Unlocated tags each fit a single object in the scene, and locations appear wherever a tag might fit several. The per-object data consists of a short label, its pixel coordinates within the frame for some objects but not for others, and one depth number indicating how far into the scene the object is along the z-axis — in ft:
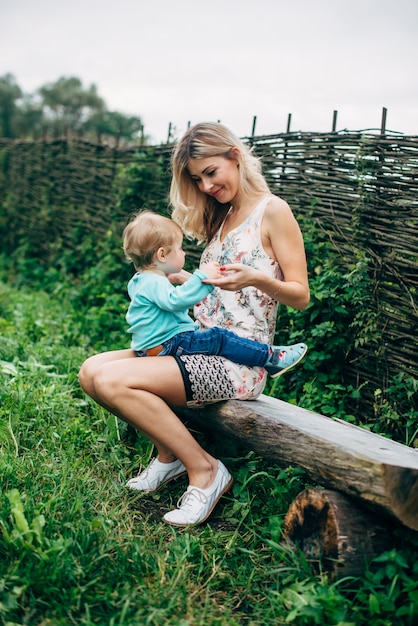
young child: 8.86
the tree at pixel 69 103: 169.68
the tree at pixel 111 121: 167.63
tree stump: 6.92
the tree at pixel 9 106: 163.12
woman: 8.68
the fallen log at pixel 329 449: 6.49
